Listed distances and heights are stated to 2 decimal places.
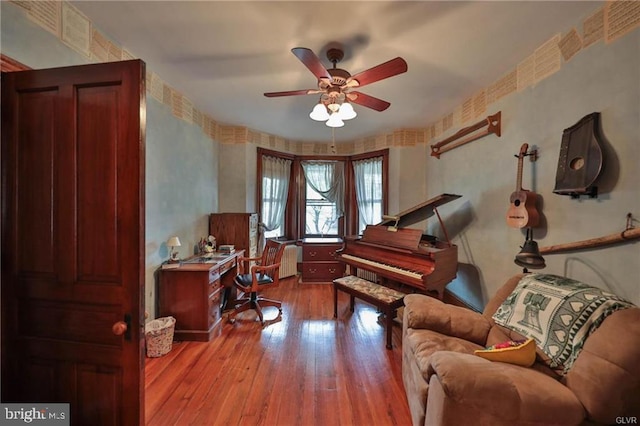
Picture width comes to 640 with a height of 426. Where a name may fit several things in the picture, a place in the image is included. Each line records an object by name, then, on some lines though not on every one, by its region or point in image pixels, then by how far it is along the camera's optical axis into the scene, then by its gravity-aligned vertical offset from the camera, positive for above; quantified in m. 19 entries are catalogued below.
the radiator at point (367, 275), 4.47 -1.17
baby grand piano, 2.55 -0.49
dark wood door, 1.12 -0.14
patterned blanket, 1.24 -0.56
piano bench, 2.54 -0.92
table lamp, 2.63 -0.38
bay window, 4.62 +0.34
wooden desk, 2.57 -0.92
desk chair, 3.02 -0.87
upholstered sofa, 1.04 -0.77
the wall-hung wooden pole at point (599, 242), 1.38 -0.18
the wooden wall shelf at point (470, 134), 2.53 +0.92
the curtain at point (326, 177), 5.00 +0.69
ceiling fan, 1.64 +0.99
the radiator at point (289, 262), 4.73 -0.98
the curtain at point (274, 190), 4.56 +0.40
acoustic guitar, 1.99 +0.05
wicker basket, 2.29 -1.18
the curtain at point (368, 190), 4.59 +0.42
